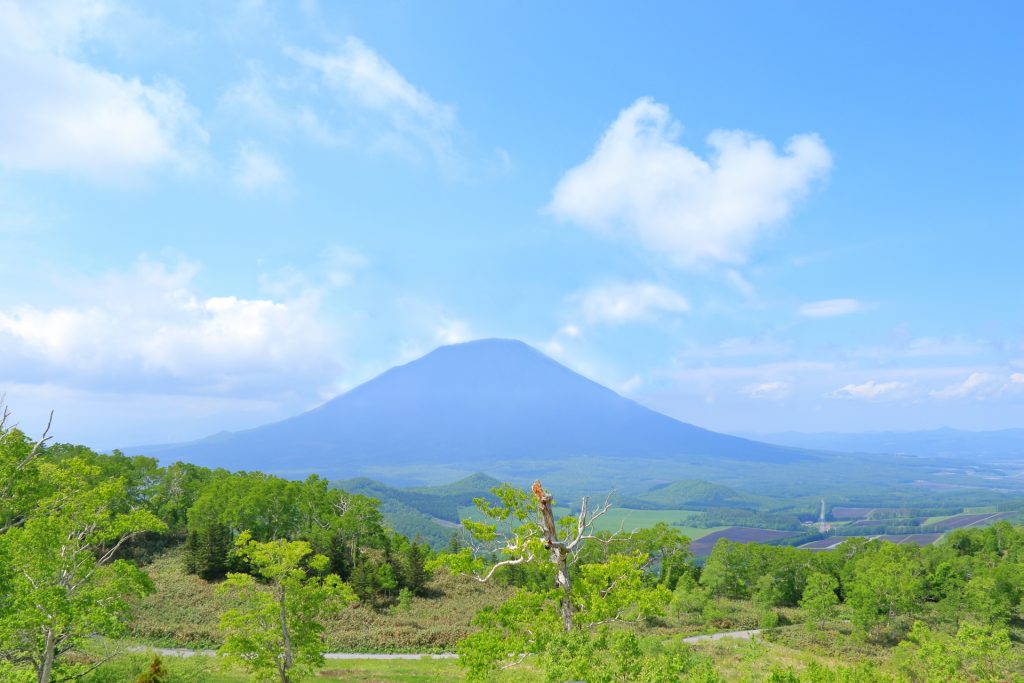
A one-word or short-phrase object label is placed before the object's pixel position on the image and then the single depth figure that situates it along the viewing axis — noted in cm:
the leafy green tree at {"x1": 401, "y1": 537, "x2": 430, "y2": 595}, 4875
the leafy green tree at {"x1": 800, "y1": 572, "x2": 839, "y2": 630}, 4169
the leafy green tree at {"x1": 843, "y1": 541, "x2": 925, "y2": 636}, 3984
